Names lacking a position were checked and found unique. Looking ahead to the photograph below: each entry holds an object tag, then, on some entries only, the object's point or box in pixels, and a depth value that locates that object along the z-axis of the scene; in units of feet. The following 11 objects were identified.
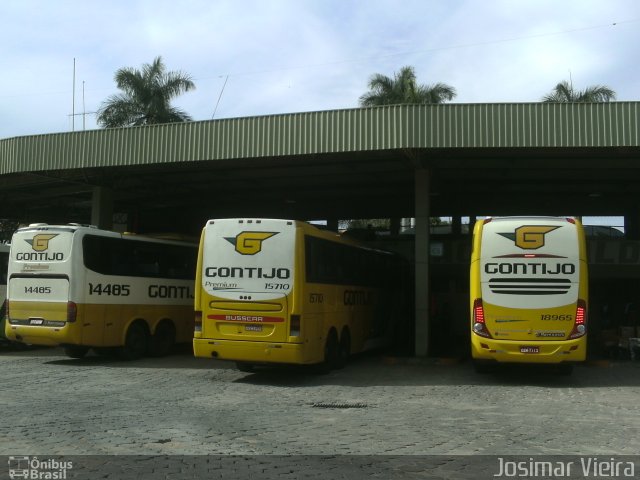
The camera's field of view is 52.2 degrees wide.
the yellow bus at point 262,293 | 42.45
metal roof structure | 50.01
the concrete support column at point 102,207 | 70.79
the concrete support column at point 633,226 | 93.75
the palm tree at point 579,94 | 134.00
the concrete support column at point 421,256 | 58.80
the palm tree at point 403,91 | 142.10
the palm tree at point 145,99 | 143.33
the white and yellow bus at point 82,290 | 49.57
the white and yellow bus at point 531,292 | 42.37
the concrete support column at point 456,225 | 98.35
